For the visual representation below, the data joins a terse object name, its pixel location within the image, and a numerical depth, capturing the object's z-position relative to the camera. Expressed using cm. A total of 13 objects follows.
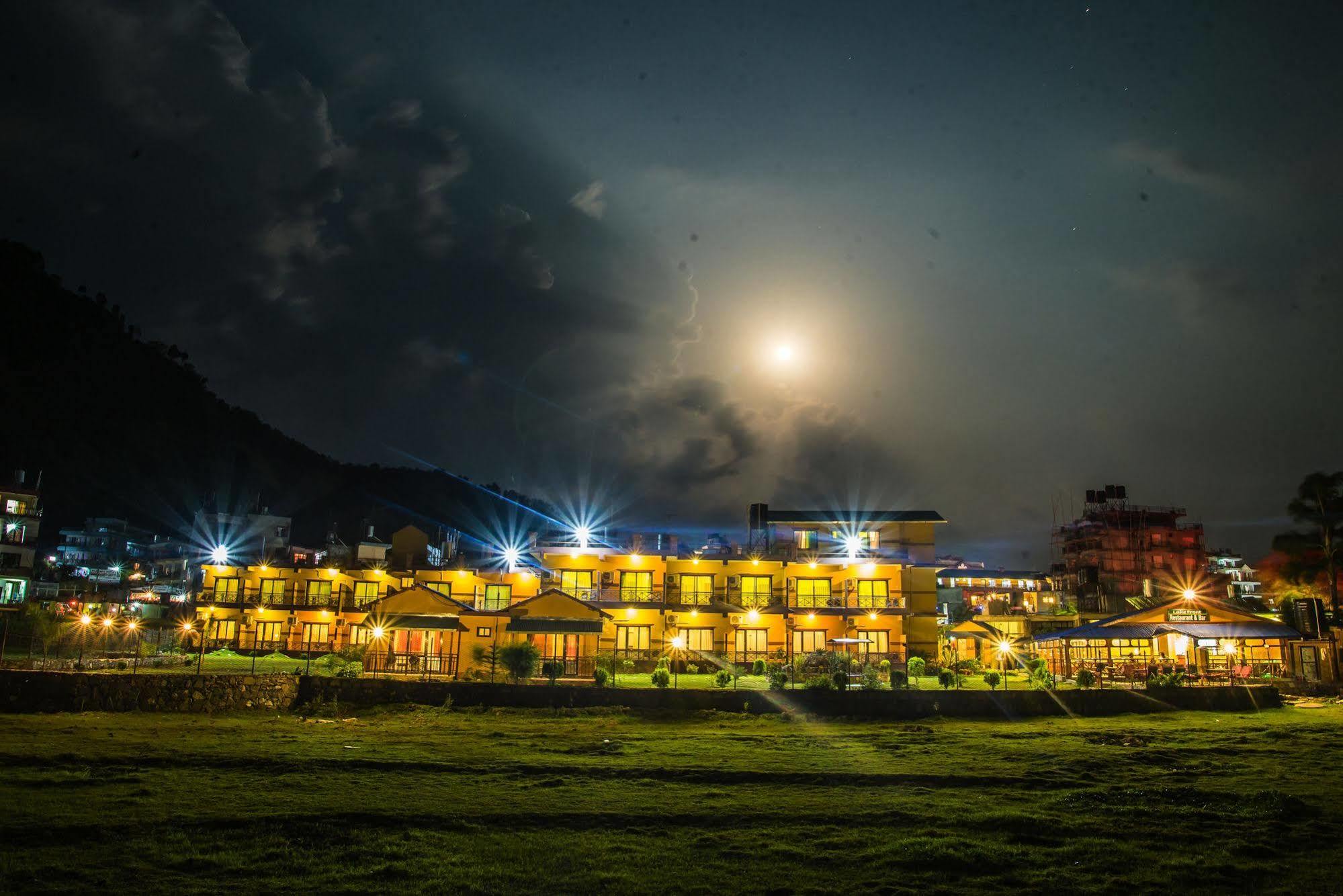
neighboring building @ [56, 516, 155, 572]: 7906
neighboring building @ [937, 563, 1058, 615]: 6606
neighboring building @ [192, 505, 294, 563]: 8556
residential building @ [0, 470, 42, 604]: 5719
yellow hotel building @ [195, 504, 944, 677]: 3753
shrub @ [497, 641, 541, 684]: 2897
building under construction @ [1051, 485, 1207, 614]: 8194
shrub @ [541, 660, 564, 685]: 2898
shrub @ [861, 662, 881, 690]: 2802
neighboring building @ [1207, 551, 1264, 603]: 7625
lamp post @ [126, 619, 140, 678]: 3888
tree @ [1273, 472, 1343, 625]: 4172
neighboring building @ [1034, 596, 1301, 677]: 3238
